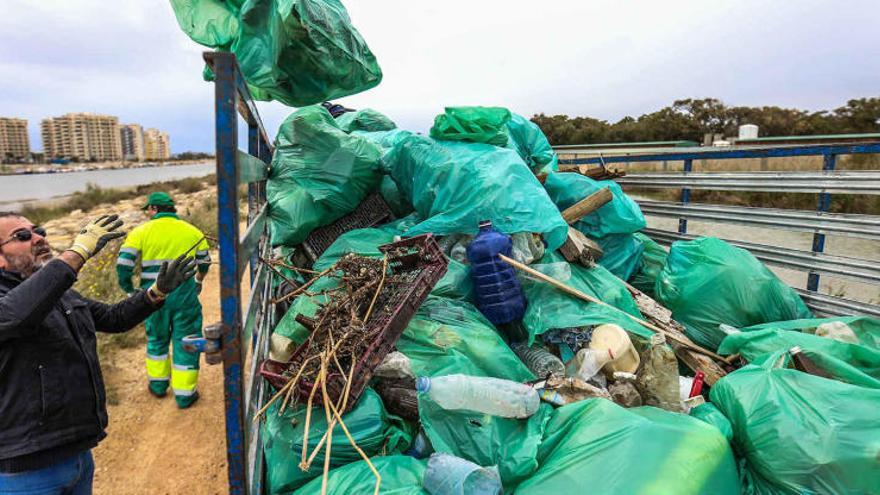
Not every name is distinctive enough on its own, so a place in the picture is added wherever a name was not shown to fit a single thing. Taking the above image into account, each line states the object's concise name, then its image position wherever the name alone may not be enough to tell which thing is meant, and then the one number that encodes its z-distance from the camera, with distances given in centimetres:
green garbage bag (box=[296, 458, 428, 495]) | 149
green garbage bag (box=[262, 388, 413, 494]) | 169
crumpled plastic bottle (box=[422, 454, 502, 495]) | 142
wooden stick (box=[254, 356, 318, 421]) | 161
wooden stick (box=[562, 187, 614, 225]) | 354
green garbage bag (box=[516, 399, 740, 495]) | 139
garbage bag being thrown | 210
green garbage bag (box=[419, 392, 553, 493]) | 161
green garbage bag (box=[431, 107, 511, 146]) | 317
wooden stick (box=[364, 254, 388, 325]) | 198
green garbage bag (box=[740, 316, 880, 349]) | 247
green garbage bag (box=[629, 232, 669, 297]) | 361
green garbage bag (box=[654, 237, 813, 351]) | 283
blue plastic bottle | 254
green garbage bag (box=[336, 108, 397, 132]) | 461
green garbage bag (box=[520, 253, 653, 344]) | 244
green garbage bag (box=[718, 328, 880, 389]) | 195
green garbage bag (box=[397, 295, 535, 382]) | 202
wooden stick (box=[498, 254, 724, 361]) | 253
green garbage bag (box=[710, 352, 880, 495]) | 148
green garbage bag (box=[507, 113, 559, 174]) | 406
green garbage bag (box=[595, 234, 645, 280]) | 356
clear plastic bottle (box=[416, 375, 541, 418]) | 174
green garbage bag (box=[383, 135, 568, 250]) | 275
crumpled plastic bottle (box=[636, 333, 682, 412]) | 201
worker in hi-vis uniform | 359
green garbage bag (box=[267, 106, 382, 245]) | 292
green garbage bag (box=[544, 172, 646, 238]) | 358
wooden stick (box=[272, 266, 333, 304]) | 222
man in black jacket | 149
